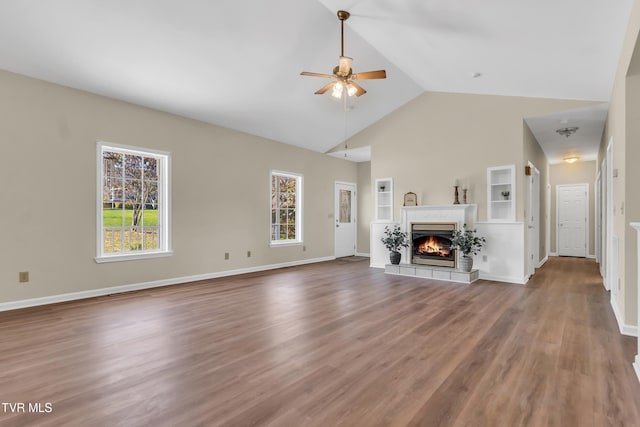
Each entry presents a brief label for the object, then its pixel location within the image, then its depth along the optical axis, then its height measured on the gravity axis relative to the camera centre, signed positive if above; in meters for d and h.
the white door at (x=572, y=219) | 8.75 -0.11
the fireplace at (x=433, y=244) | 5.90 -0.53
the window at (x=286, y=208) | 7.09 +0.16
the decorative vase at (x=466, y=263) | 5.48 -0.80
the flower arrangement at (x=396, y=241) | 6.40 -0.50
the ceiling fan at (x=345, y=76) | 3.63 +1.55
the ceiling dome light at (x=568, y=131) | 5.68 +1.48
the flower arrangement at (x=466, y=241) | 5.52 -0.45
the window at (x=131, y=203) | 4.68 +0.18
